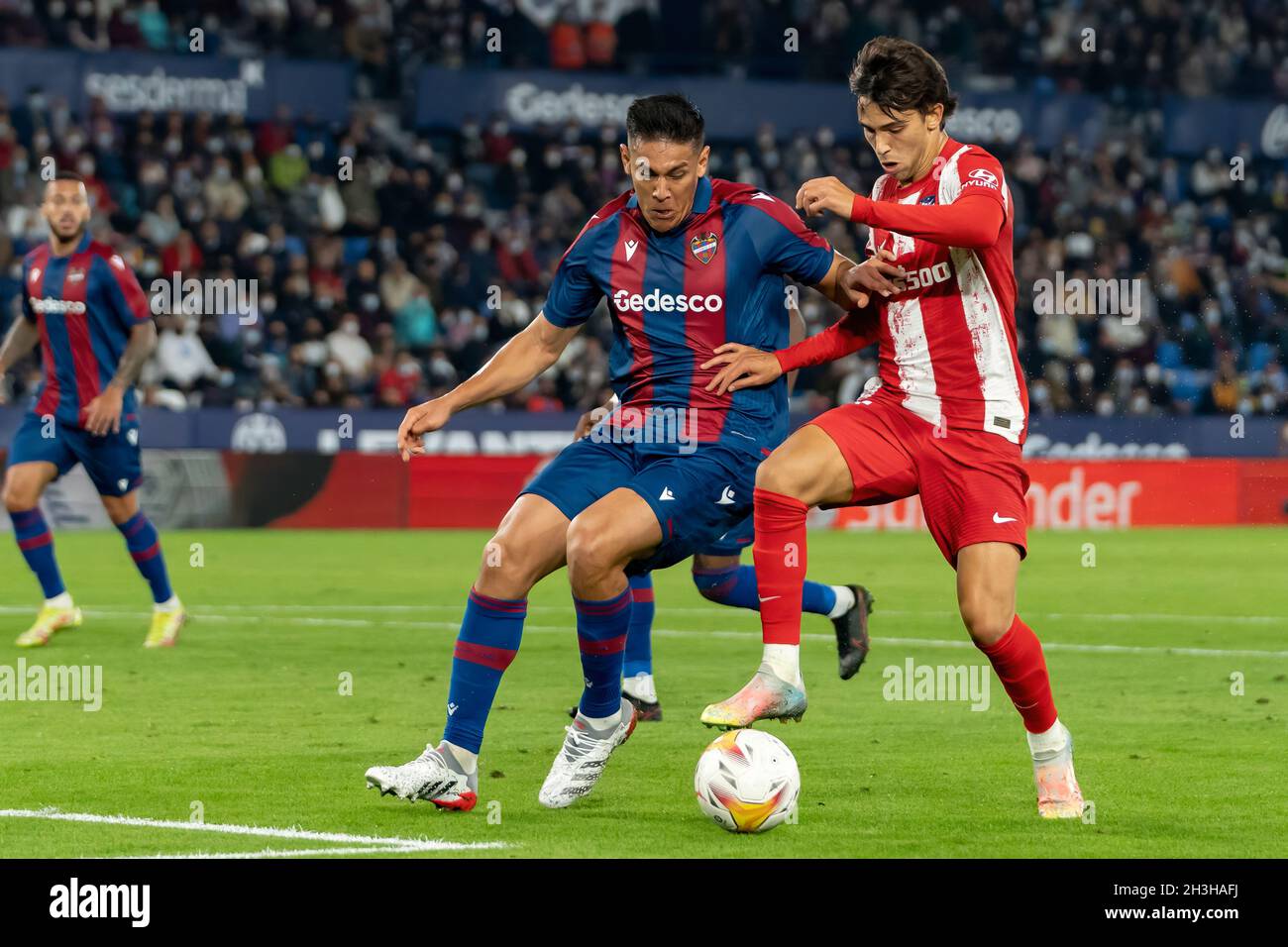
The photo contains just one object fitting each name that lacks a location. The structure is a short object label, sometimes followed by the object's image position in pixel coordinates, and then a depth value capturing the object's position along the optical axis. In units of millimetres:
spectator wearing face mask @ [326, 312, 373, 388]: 22391
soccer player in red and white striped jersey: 6062
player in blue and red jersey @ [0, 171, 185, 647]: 11078
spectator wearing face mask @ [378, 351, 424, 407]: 22281
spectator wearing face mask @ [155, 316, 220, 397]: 21234
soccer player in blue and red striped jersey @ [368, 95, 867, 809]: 6285
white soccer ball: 5816
